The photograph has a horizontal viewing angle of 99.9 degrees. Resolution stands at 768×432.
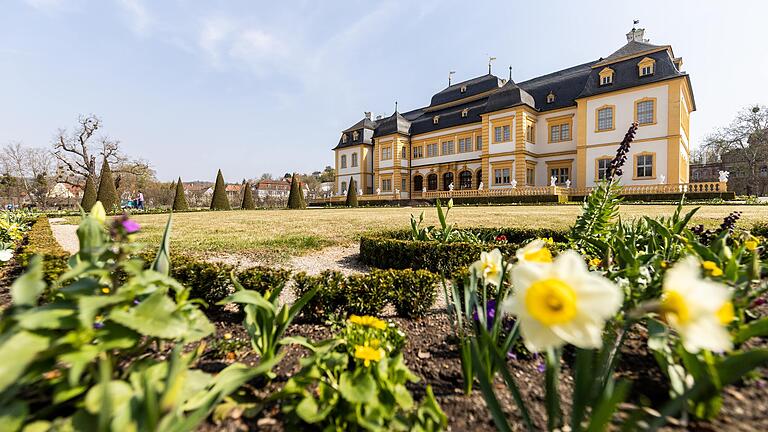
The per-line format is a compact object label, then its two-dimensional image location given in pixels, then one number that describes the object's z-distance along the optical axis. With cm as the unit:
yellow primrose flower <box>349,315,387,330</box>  175
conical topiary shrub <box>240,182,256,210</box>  2703
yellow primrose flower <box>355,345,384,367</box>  140
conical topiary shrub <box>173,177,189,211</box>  2388
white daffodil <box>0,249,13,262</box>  317
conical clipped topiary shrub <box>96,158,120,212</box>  1980
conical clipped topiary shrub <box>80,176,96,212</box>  2017
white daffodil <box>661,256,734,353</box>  75
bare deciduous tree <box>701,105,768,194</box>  3291
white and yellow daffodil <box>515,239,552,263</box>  120
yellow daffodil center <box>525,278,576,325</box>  83
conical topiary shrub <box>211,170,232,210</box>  2558
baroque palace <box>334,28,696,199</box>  2136
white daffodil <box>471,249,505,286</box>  157
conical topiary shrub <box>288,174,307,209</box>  2773
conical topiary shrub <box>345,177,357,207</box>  3047
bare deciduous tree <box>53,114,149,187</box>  3222
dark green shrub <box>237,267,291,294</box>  270
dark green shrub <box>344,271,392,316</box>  252
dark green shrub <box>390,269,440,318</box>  258
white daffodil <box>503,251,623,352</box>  81
